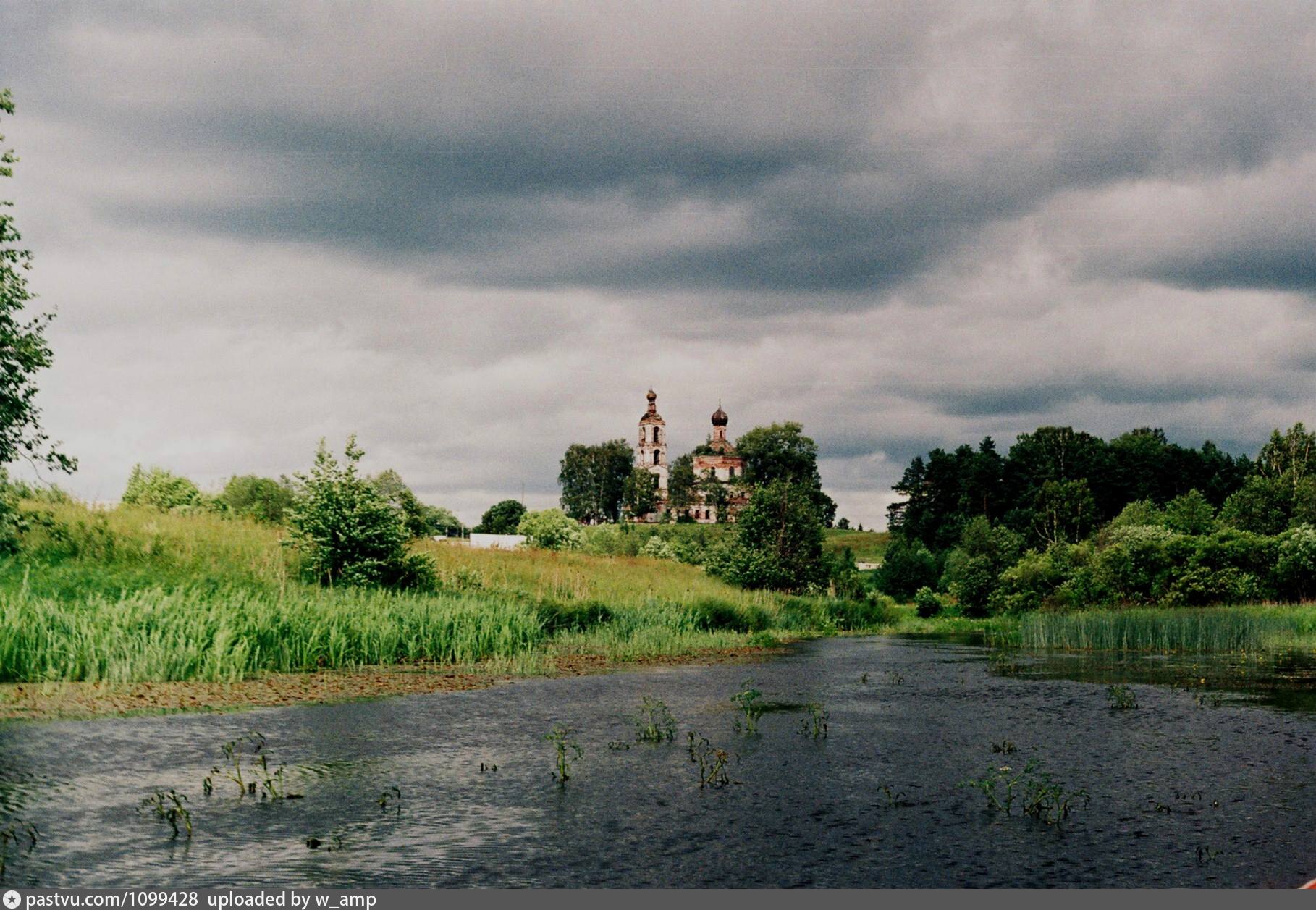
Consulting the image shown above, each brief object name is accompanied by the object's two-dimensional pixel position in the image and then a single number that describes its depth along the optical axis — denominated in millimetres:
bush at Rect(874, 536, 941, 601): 91812
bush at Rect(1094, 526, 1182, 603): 55562
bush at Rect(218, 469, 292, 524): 80125
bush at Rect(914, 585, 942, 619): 75188
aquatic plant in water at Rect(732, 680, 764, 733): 16828
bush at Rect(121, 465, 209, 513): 50375
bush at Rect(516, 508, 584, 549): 83500
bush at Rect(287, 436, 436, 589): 32656
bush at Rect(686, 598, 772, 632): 40906
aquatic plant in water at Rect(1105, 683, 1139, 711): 19594
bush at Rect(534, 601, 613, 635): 33062
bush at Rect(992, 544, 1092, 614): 65562
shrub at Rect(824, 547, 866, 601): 69500
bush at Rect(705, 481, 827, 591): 68500
